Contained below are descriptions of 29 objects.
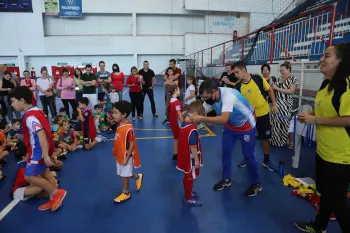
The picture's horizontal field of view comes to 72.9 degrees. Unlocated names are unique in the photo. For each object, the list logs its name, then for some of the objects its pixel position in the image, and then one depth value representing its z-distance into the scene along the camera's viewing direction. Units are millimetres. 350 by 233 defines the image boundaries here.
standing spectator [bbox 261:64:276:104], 4997
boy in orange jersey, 2938
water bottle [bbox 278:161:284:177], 3688
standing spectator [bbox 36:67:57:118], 7082
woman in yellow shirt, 1703
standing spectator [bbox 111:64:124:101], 7719
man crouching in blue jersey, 2545
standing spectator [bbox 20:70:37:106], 7527
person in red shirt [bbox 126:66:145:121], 7434
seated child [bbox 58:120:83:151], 4819
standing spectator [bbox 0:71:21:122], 6484
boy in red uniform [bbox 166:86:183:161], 4000
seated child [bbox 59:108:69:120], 5594
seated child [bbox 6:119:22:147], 4962
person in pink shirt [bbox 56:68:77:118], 6752
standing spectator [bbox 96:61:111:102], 7340
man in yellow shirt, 3358
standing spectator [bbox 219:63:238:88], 5594
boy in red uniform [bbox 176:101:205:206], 2663
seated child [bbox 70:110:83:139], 5480
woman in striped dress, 4385
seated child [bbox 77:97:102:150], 5207
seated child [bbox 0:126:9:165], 4125
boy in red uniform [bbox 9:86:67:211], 2568
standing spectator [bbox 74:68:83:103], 7031
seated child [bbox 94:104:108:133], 6223
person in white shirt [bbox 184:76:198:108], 5872
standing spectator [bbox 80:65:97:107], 6825
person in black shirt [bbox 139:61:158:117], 7844
